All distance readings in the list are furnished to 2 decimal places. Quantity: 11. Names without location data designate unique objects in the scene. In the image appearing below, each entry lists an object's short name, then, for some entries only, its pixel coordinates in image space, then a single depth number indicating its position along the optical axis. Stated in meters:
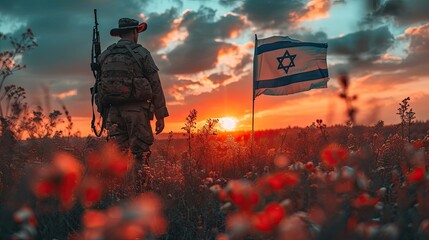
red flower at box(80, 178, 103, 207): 2.41
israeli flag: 14.91
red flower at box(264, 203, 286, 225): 2.27
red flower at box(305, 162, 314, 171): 3.96
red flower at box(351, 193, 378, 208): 2.97
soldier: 8.89
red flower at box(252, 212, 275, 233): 2.25
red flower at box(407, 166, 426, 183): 3.28
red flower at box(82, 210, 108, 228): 1.89
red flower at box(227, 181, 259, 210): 2.41
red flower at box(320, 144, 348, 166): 3.34
